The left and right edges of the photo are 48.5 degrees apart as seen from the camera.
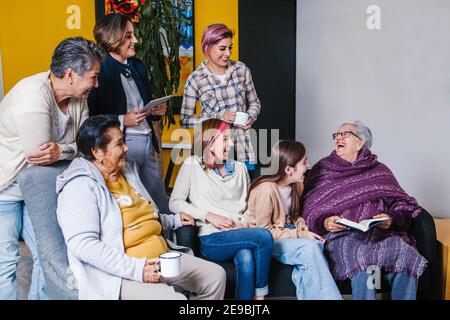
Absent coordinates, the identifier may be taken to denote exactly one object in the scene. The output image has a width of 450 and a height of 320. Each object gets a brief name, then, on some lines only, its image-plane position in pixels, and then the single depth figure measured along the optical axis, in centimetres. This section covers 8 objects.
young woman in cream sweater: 220
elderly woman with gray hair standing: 182
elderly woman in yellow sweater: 172
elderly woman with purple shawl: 216
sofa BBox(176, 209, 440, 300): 219
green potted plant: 357
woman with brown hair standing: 236
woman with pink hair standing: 283
